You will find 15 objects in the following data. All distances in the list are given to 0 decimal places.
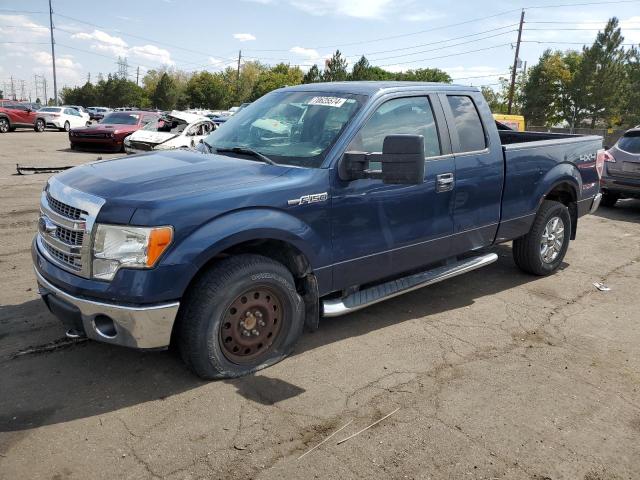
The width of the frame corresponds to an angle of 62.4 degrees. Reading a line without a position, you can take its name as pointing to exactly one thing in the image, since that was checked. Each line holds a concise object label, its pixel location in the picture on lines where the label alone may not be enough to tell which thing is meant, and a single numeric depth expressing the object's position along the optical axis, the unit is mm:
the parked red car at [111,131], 18422
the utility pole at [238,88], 85750
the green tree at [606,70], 57781
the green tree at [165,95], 87125
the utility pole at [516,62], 45719
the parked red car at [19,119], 29250
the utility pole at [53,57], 72325
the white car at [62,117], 31631
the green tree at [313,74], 65162
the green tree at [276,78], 84312
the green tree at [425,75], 94875
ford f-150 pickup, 3045
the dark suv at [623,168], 10203
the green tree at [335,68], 64125
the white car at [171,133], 14570
